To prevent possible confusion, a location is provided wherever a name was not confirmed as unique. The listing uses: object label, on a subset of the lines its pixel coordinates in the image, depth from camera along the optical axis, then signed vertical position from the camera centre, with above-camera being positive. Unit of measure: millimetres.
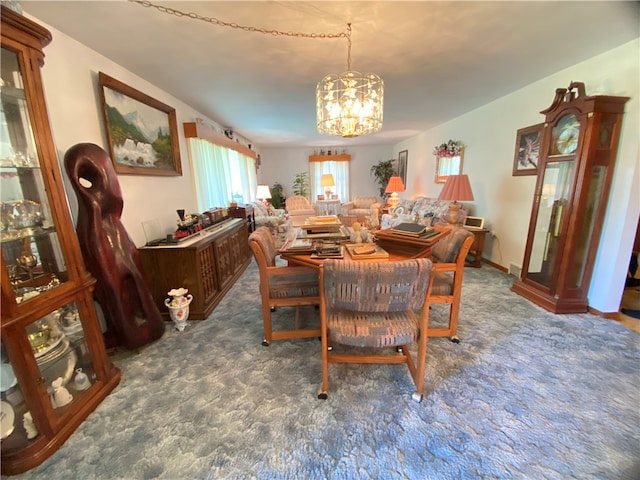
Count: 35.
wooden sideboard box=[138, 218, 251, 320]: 2320 -749
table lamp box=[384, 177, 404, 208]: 6246 +23
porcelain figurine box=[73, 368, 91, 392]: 1488 -1086
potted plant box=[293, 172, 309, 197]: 8297 +98
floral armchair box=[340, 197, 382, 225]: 7058 -491
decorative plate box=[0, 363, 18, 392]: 1170 -840
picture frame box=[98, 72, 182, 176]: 2121 +555
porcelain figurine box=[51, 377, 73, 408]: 1371 -1077
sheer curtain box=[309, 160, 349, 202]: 8227 +375
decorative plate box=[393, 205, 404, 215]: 5572 -505
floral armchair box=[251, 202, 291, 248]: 5023 -686
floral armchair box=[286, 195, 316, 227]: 6285 -527
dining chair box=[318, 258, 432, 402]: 1191 -593
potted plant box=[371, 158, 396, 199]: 7922 +469
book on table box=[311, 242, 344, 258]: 1693 -420
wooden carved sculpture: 1654 -416
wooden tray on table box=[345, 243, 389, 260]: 1638 -421
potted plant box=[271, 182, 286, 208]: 7938 -234
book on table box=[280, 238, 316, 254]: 1774 -407
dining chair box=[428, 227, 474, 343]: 1897 -711
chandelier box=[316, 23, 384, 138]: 1896 +647
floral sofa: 4282 -470
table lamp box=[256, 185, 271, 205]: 6277 -132
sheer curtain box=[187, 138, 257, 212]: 3666 +271
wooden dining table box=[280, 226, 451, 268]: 1661 -422
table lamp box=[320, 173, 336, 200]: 7649 +197
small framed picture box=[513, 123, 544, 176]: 2938 +413
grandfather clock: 2135 -83
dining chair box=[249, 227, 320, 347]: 1947 -757
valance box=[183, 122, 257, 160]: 3322 +774
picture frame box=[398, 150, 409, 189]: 7148 +630
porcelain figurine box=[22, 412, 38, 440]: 1232 -1112
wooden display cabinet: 1155 -484
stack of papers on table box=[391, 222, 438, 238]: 1812 -311
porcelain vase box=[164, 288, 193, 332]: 2213 -989
